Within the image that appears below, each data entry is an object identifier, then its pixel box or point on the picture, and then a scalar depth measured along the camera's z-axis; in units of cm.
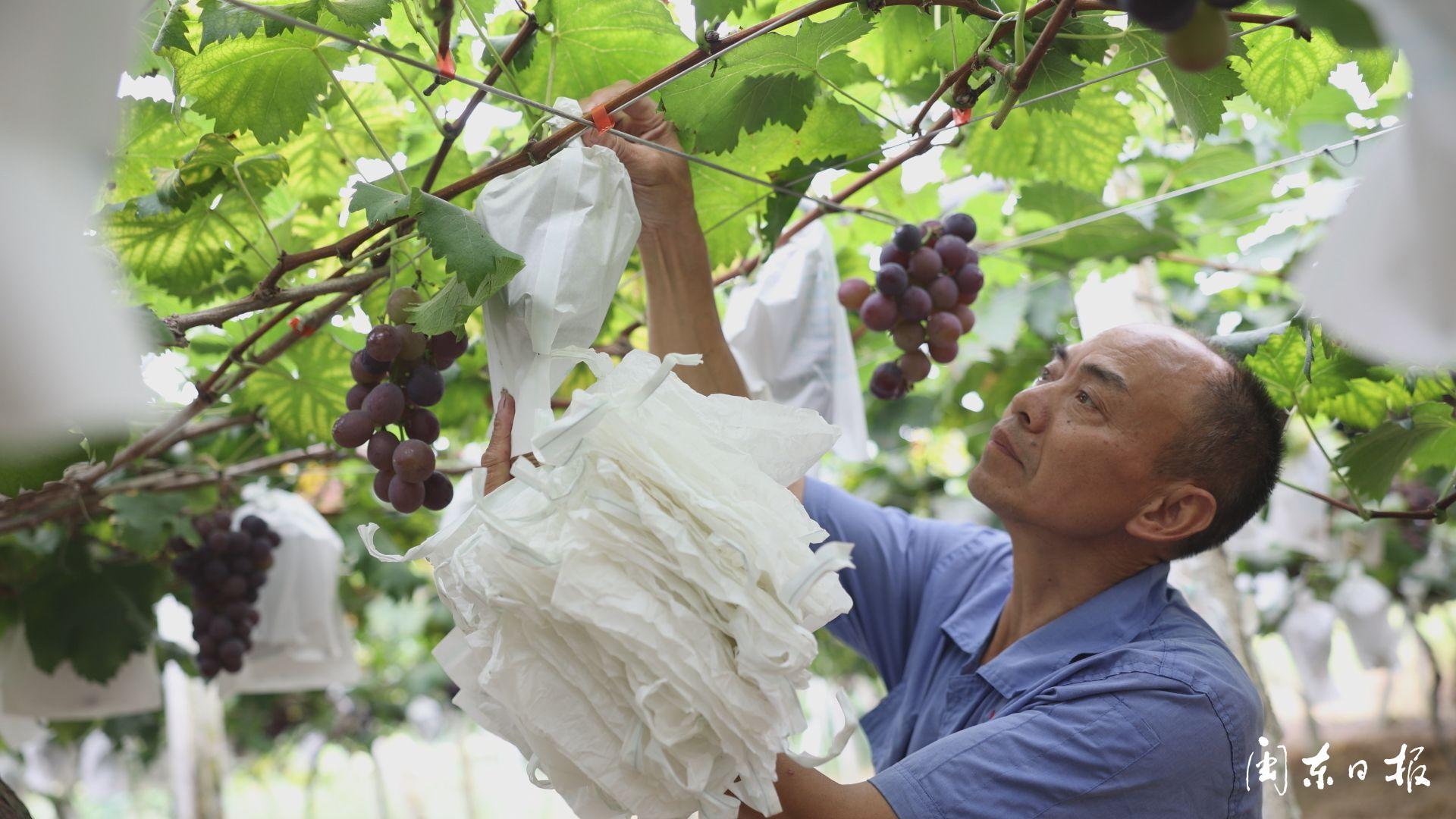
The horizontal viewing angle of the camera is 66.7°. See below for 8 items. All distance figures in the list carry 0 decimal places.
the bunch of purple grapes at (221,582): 274
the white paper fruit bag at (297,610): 302
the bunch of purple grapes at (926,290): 188
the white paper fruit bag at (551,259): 118
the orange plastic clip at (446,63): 122
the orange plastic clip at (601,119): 124
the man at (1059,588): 138
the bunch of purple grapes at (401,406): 135
